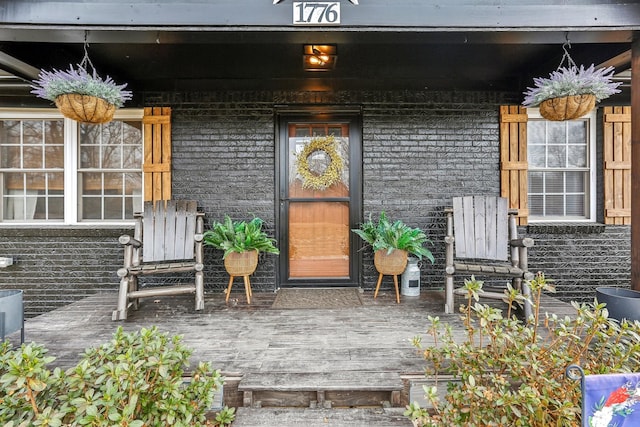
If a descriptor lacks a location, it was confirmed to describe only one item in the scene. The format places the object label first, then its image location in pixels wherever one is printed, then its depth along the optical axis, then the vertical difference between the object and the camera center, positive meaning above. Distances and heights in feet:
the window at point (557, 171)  12.62 +1.57
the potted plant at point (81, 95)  7.84 +2.78
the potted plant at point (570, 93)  7.83 +2.85
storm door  12.26 +0.47
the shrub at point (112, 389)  3.86 -2.17
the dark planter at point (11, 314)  6.36 -1.97
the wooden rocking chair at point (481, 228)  10.11 -0.44
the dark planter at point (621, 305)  6.78 -1.83
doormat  10.29 -2.74
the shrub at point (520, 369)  4.01 -2.11
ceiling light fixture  10.10 +4.78
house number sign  7.47 +4.38
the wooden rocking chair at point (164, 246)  9.22 -0.98
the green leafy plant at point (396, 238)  10.09 -0.76
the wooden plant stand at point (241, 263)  10.15 -1.49
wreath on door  12.24 +1.69
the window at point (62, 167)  12.31 +1.65
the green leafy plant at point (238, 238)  10.05 -0.77
